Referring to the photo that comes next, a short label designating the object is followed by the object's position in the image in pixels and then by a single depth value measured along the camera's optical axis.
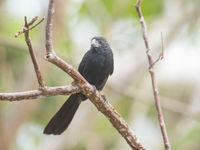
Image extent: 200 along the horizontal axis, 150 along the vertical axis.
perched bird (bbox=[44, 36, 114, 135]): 7.36
